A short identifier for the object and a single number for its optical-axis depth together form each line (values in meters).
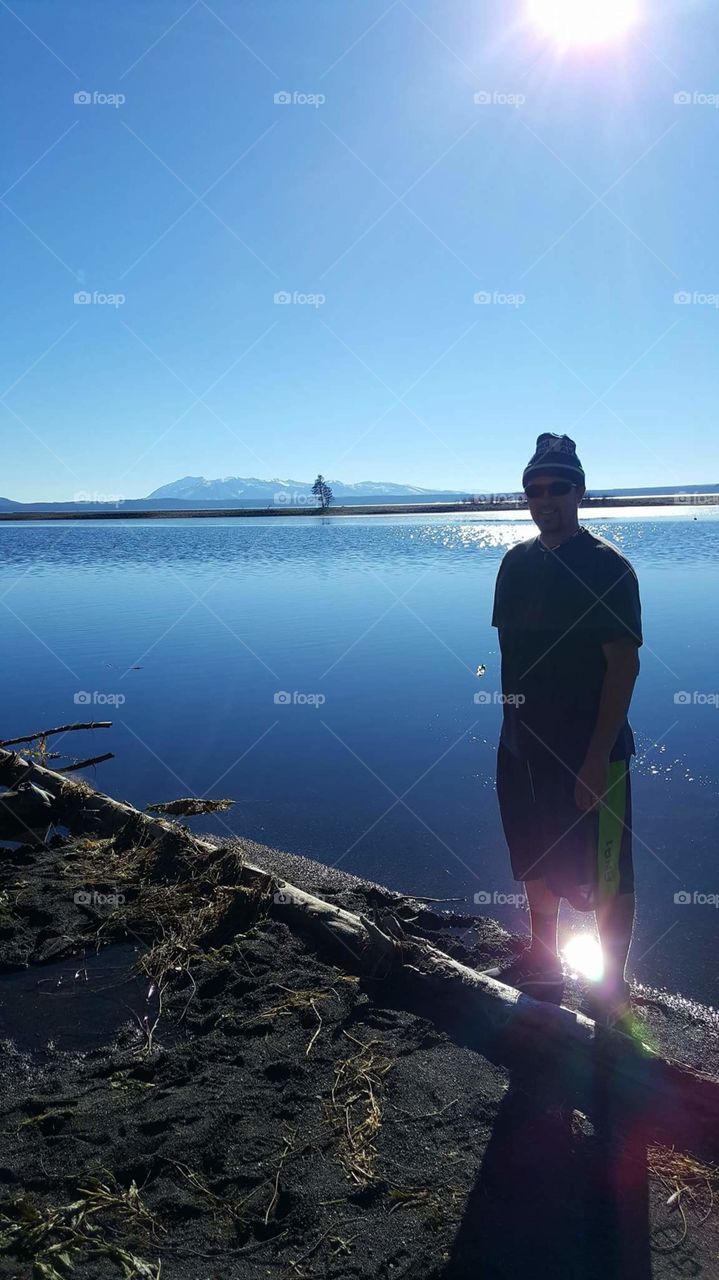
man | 3.97
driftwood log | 3.43
